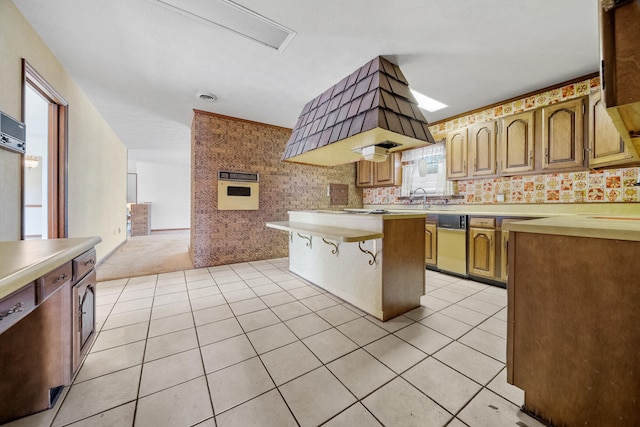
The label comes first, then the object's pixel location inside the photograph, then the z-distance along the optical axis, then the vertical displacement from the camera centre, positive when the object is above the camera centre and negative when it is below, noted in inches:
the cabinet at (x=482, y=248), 120.0 -17.3
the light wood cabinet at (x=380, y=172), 189.8 +35.6
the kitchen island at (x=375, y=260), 84.6 -18.1
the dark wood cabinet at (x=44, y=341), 43.5 -26.1
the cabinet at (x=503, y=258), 115.9 -21.2
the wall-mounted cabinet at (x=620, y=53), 35.5 +25.0
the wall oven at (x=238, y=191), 160.4 +15.7
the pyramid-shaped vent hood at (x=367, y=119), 84.0 +36.7
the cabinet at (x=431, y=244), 144.4 -18.0
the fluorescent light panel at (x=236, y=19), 71.3 +63.6
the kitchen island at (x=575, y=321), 35.9 -18.1
